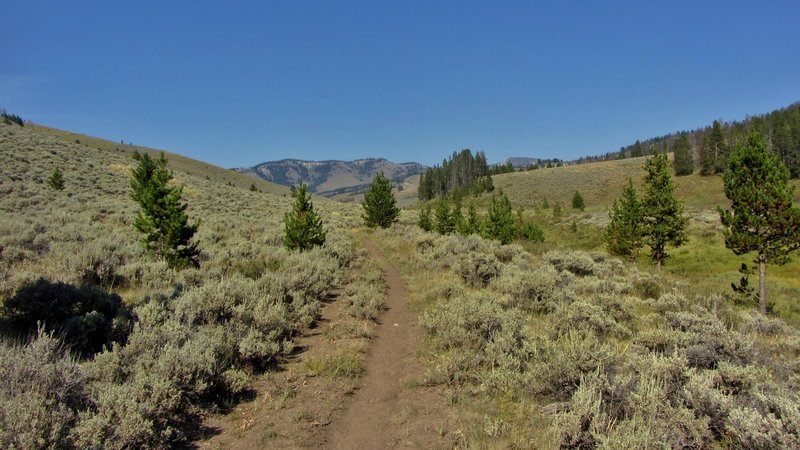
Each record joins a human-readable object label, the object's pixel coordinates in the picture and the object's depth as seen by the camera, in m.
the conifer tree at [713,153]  96.75
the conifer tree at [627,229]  28.88
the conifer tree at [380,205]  42.38
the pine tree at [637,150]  165.23
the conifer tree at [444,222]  47.25
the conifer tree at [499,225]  33.78
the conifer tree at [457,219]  44.91
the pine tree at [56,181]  30.23
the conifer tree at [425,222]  46.75
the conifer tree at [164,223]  15.75
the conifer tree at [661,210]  25.08
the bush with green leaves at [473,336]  7.17
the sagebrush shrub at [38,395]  3.64
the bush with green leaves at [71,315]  6.64
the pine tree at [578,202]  72.71
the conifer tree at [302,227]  20.62
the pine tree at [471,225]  40.31
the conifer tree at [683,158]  105.94
